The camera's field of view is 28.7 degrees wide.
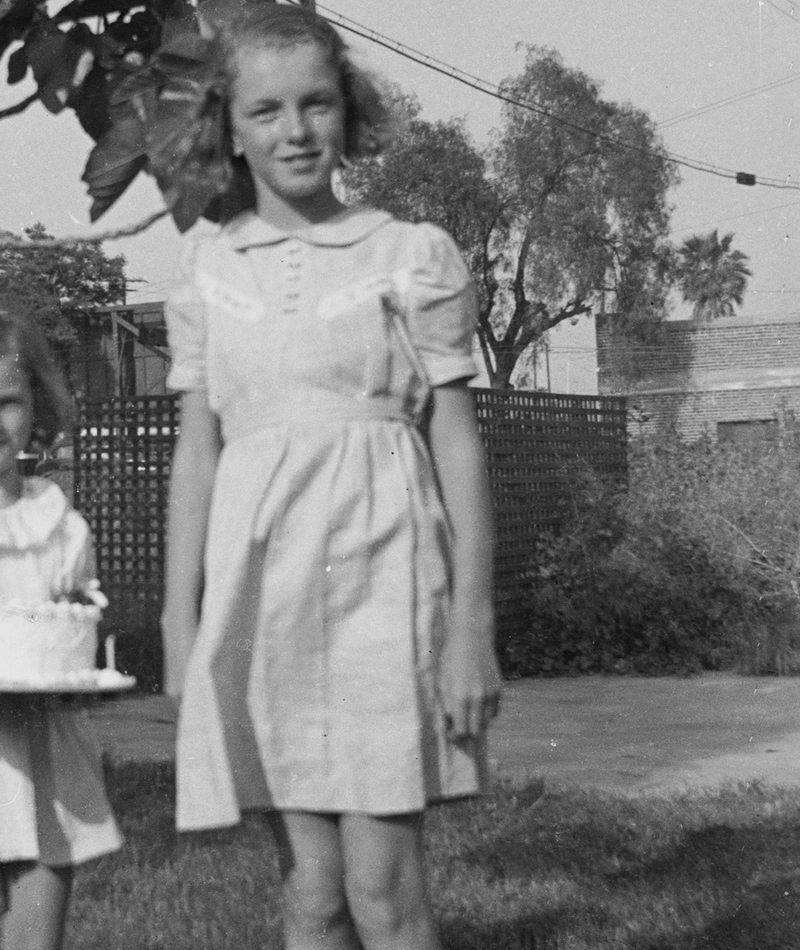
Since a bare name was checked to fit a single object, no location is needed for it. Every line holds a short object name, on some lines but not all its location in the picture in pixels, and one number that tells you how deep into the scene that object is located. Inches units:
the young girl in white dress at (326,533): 80.4
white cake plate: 89.0
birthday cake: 89.7
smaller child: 96.7
